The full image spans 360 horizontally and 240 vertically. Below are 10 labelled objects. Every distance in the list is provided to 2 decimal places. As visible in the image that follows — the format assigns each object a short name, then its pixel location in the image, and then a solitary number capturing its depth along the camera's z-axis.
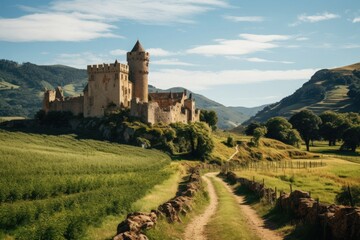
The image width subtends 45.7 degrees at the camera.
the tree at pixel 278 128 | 138.90
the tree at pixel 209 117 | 145.00
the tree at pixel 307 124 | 140.44
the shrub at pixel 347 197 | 34.76
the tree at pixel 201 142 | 95.19
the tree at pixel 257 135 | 119.03
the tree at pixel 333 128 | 132.12
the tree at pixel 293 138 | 133.75
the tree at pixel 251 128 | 152.19
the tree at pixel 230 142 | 117.35
